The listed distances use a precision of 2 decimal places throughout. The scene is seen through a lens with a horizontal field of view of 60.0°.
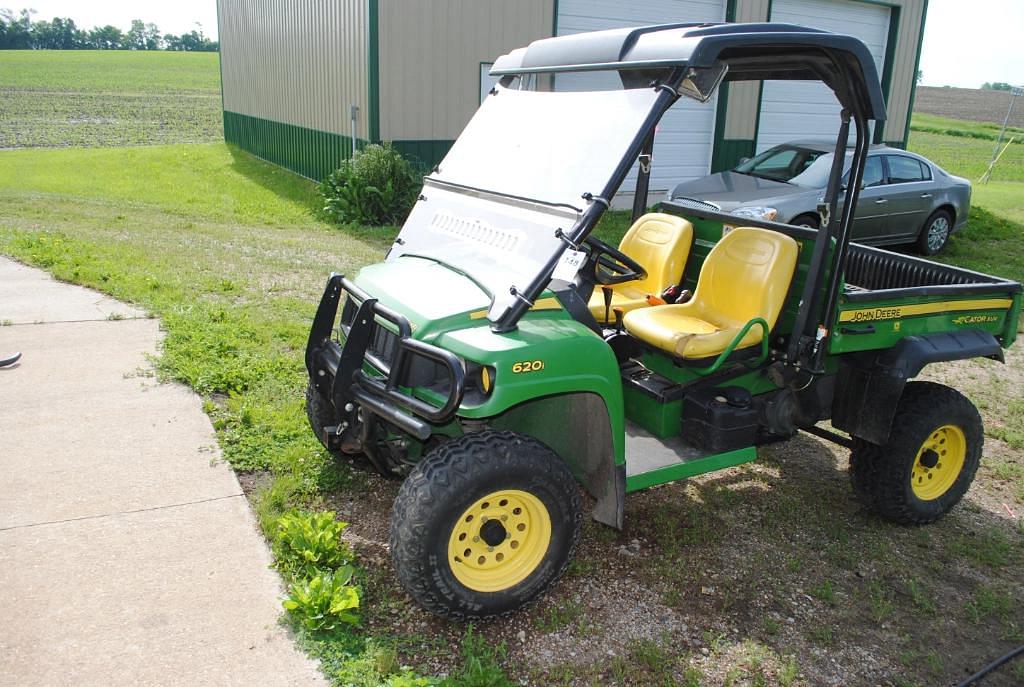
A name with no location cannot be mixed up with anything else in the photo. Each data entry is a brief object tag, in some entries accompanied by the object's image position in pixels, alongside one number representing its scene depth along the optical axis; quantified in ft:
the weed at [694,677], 11.01
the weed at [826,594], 13.10
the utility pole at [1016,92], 56.53
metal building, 42.98
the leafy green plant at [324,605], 11.41
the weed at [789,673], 11.22
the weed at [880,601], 12.76
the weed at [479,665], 10.59
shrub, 41.68
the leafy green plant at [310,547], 12.64
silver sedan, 35.55
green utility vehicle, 11.41
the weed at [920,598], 12.98
